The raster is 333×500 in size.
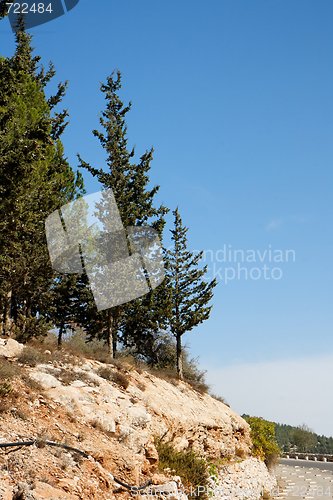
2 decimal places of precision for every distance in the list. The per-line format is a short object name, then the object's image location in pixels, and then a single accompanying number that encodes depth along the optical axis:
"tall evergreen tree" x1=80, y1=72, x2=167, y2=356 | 28.06
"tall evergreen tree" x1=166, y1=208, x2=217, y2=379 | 30.92
